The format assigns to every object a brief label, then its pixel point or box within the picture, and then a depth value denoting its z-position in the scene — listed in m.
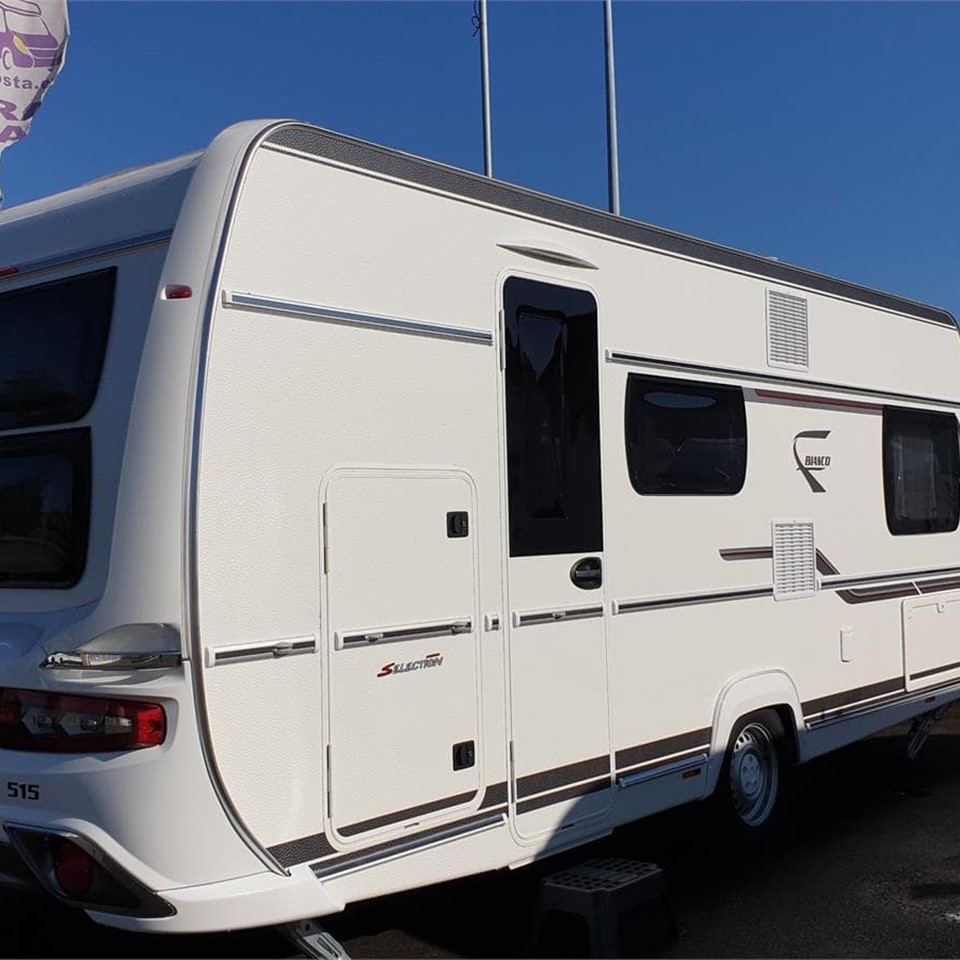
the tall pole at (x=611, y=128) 14.11
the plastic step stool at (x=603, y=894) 4.34
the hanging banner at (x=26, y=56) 9.50
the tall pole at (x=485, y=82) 16.62
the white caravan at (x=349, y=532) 3.55
